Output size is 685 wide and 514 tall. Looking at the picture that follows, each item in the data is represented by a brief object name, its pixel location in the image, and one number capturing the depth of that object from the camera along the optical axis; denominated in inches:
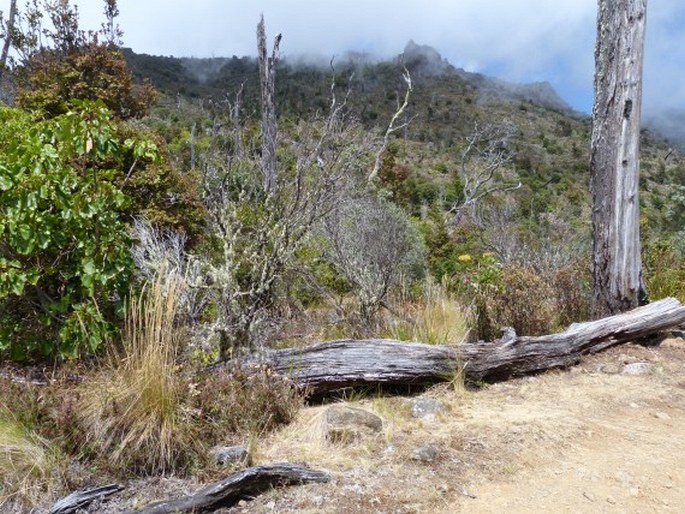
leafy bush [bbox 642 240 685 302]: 236.4
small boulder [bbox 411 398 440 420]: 136.3
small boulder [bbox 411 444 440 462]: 113.0
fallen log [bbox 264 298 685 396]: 141.9
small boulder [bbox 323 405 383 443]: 120.8
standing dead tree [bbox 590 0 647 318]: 216.8
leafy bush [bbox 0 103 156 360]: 117.5
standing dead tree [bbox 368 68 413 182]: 190.9
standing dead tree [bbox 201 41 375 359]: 144.7
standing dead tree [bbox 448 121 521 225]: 596.9
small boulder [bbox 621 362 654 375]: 172.6
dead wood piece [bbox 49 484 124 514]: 93.0
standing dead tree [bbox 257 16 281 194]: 354.0
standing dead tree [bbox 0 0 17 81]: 562.3
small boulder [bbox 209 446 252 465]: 108.2
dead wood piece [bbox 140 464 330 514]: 93.4
